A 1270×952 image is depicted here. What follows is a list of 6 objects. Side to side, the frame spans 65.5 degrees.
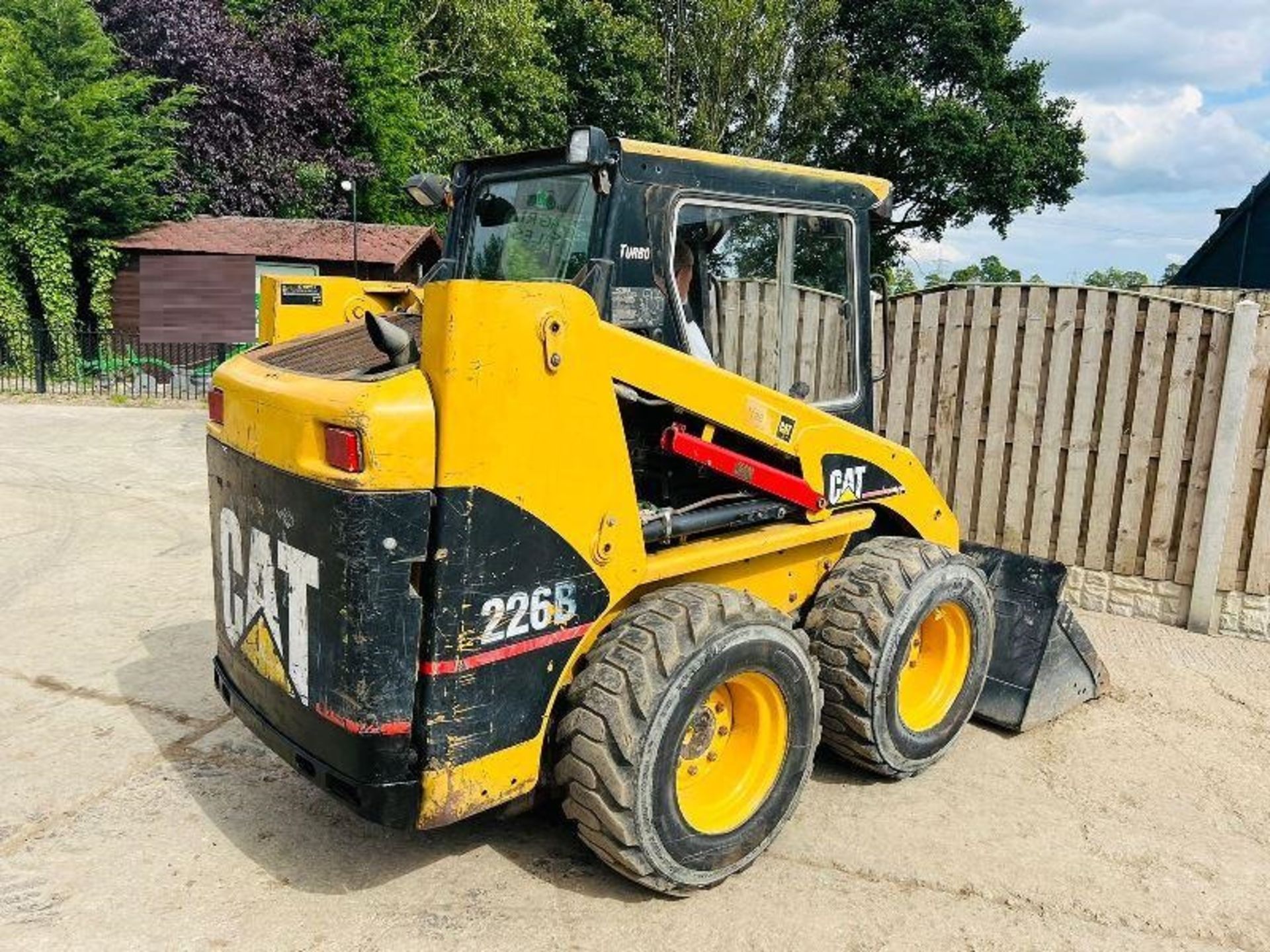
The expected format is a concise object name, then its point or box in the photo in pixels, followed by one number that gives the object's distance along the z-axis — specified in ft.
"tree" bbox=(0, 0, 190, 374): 58.80
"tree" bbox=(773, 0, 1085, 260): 95.35
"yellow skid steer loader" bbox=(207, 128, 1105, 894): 8.93
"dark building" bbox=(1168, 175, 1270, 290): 79.51
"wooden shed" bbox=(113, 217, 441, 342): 63.82
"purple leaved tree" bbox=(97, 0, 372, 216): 67.36
